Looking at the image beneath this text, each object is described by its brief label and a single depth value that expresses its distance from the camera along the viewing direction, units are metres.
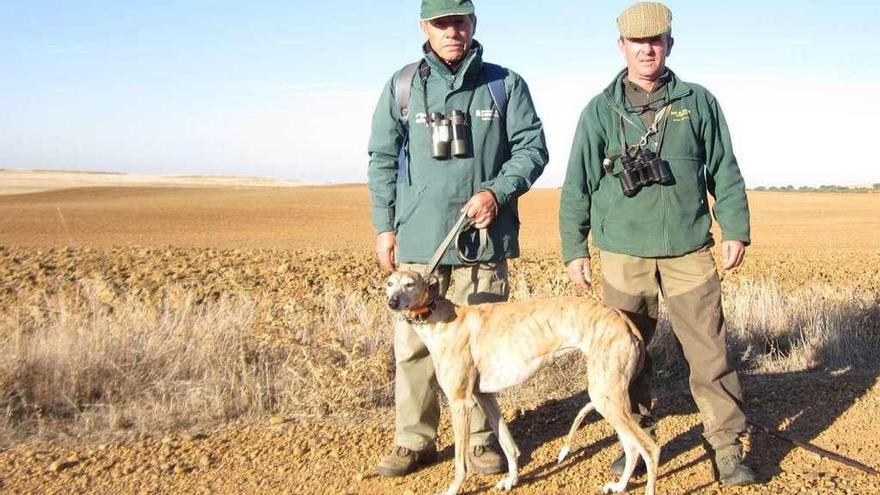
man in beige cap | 4.68
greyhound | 4.31
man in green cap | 4.88
